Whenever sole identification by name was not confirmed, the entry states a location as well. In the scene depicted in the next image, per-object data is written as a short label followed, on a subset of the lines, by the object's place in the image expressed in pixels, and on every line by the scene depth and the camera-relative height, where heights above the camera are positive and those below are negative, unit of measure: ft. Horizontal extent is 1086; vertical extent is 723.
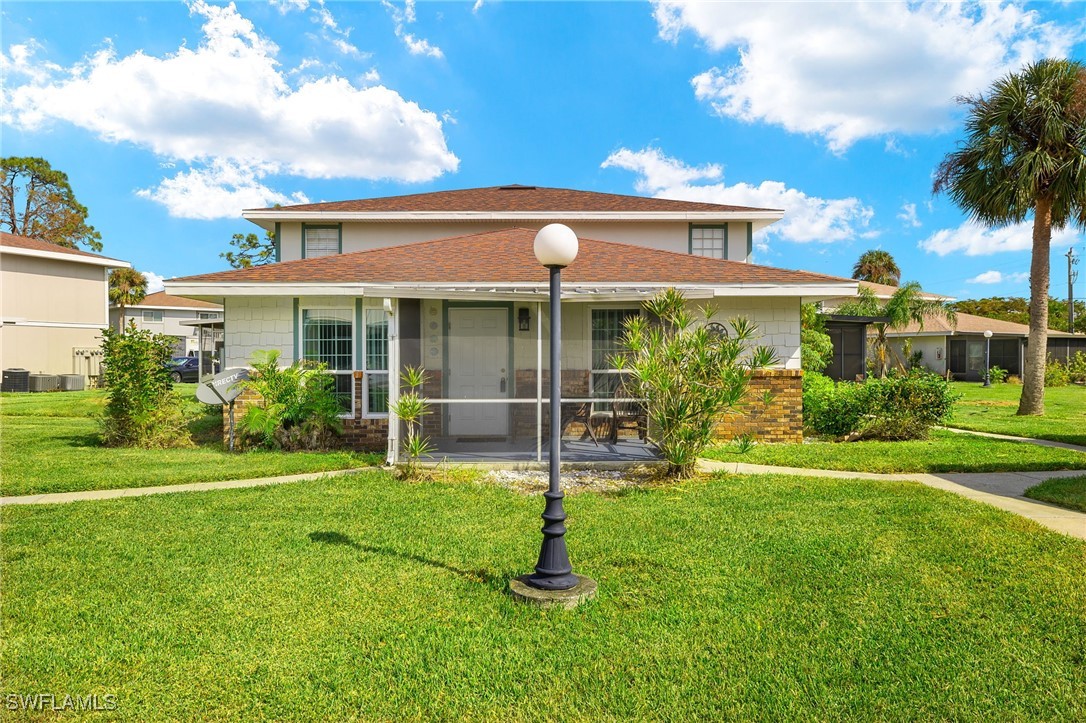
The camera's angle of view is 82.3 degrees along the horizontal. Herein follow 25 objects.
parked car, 101.00 -0.67
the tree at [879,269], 127.85 +19.82
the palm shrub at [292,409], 32.32 -2.28
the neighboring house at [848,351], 77.25 +1.69
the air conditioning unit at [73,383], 77.71 -2.14
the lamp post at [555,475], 14.03 -2.67
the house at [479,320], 29.45 +2.66
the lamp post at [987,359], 87.19 +0.67
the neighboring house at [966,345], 94.90 +3.06
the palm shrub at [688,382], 25.22 -0.71
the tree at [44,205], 127.13 +33.80
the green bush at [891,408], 36.27 -2.61
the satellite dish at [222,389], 33.78 -1.27
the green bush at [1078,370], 89.71 -0.88
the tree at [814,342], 59.16 +2.25
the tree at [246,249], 126.62 +24.03
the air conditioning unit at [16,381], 74.23 -1.78
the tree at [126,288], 119.55 +15.37
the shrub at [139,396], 33.81 -1.66
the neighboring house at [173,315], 130.21 +10.92
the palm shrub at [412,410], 26.11 -1.95
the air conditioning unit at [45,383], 75.25 -2.06
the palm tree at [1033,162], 46.91 +15.76
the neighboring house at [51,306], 76.84 +7.90
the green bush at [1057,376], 86.02 -1.66
